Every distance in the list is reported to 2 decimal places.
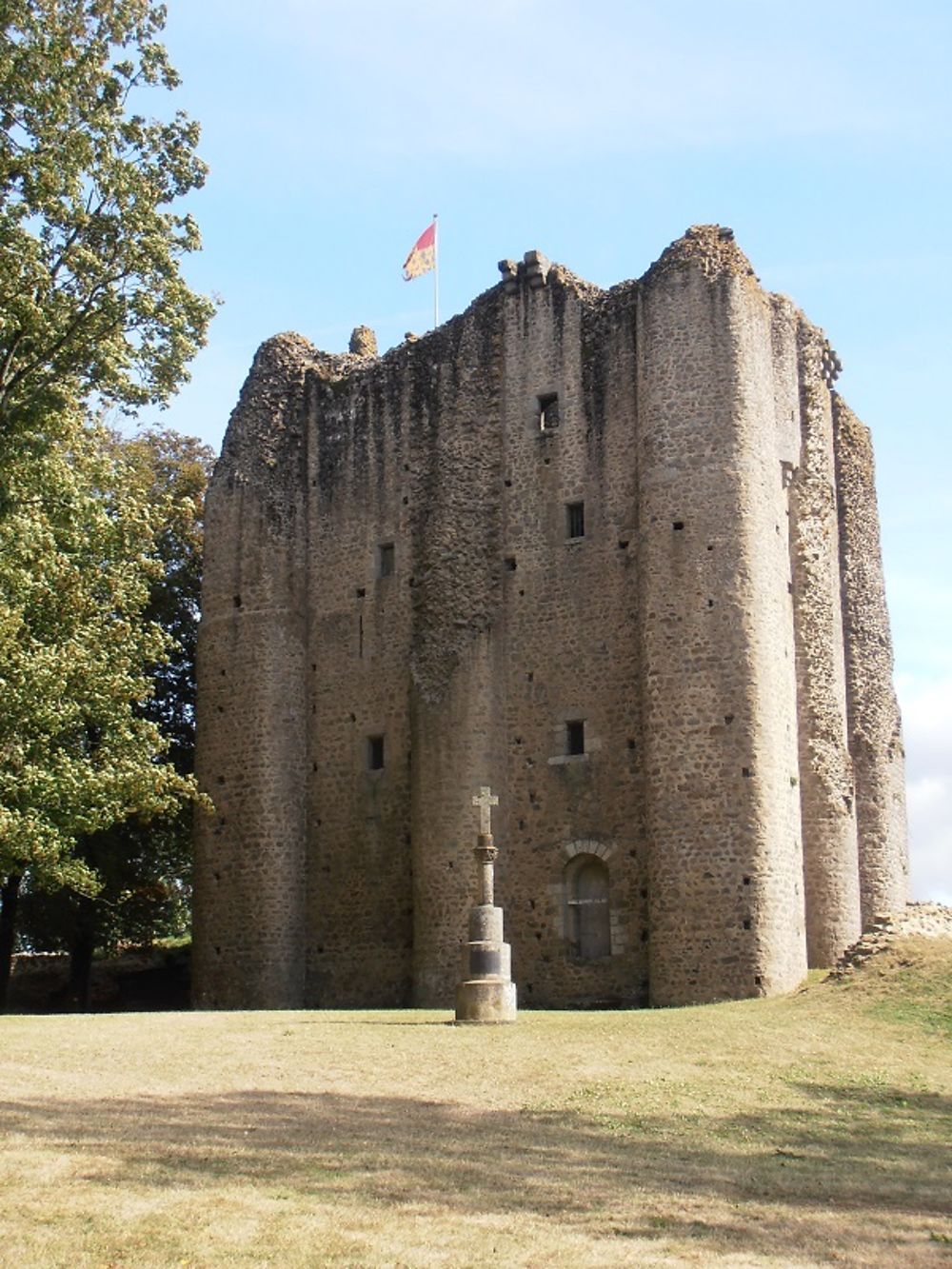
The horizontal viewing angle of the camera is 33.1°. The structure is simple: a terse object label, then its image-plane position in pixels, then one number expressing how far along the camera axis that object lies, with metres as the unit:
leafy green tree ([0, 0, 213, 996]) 20.16
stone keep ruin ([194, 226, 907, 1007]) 26.78
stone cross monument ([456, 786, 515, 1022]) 20.91
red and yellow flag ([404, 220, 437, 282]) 36.06
